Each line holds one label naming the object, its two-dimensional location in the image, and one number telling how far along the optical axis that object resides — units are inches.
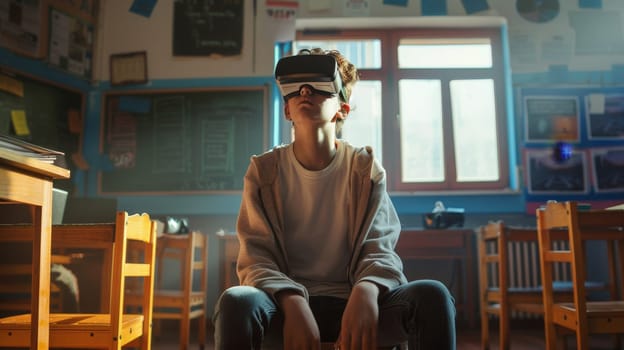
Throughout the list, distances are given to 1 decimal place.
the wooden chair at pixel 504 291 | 104.5
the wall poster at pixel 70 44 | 145.2
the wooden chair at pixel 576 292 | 65.6
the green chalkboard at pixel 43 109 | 130.9
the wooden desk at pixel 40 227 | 43.5
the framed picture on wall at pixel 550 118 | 155.9
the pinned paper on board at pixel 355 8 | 162.1
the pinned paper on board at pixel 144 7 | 164.1
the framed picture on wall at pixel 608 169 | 152.5
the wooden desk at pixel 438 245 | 136.9
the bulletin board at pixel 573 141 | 153.0
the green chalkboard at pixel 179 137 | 158.7
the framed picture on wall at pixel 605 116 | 155.2
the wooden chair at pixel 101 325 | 56.3
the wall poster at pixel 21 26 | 130.9
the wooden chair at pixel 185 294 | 116.1
